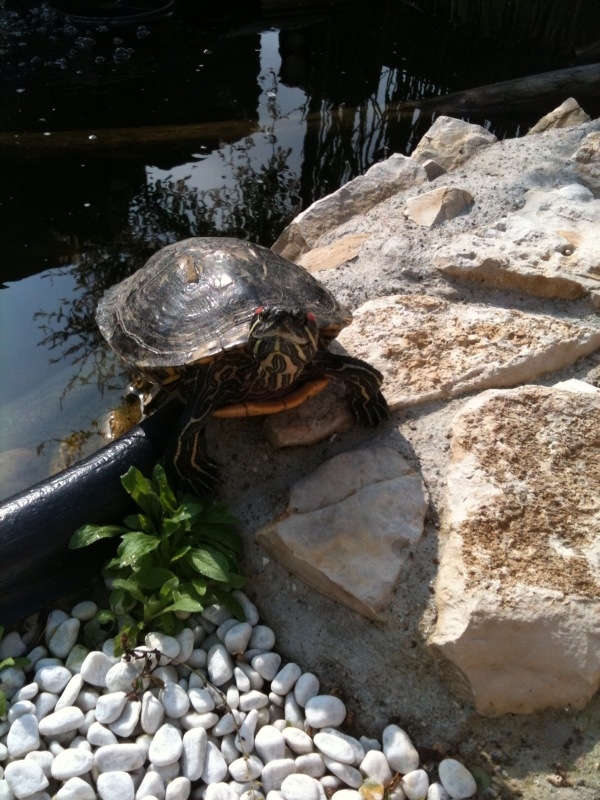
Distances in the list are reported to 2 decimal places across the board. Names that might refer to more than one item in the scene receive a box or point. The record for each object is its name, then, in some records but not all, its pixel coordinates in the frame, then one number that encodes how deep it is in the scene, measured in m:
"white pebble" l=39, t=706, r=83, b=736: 0.57
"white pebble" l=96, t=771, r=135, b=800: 0.54
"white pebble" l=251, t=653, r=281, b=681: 0.62
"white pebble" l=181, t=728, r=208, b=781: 0.56
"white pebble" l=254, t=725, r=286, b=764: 0.57
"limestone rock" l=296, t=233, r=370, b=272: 0.95
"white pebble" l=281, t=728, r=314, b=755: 0.57
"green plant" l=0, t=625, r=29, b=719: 0.61
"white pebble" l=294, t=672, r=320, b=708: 0.60
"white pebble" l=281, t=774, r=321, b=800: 0.54
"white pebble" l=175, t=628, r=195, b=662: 0.62
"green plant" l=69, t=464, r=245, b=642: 0.63
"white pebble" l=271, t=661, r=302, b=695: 0.61
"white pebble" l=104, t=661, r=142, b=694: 0.60
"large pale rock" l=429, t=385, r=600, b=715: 0.56
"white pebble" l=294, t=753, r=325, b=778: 0.56
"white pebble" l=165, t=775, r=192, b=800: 0.54
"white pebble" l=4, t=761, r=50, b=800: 0.53
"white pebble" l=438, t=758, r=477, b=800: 0.54
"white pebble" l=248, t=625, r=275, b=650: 0.64
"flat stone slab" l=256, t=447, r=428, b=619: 0.62
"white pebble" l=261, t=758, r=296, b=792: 0.55
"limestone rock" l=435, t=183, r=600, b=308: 0.81
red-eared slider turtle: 0.68
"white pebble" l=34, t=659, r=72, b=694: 0.61
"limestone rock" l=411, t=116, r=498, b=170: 1.24
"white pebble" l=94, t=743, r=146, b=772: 0.55
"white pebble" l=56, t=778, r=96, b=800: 0.53
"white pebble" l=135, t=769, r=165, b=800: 0.54
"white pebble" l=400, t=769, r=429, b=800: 0.55
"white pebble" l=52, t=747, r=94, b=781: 0.54
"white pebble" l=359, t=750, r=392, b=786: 0.55
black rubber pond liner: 0.66
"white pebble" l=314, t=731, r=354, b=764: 0.56
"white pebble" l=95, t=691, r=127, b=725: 0.58
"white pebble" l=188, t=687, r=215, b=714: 0.59
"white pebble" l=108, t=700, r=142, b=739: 0.58
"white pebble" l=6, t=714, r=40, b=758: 0.56
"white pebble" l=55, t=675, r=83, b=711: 0.59
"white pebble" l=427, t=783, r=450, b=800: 0.54
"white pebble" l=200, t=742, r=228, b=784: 0.56
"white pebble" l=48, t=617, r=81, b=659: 0.64
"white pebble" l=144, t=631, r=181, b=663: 0.62
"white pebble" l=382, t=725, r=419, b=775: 0.56
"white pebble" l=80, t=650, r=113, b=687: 0.61
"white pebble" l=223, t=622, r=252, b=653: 0.63
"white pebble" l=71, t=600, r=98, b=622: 0.67
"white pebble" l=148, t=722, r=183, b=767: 0.56
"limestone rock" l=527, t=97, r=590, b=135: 1.28
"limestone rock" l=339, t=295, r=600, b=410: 0.74
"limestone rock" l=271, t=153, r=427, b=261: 1.11
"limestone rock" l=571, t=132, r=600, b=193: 0.96
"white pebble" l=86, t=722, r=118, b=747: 0.57
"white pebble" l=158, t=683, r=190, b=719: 0.59
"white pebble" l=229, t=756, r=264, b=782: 0.56
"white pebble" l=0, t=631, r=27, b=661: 0.64
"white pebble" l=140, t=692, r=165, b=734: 0.58
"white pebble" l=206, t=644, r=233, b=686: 0.61
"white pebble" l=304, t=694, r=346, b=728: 0.58
